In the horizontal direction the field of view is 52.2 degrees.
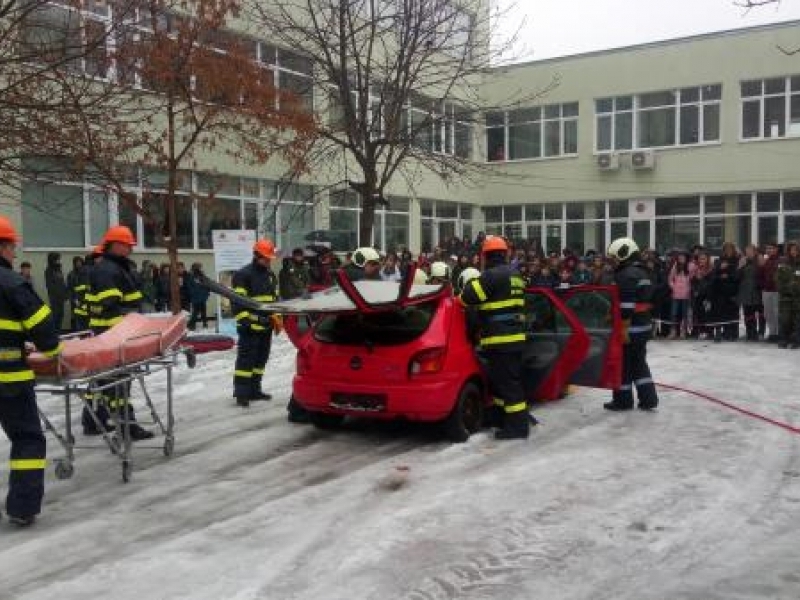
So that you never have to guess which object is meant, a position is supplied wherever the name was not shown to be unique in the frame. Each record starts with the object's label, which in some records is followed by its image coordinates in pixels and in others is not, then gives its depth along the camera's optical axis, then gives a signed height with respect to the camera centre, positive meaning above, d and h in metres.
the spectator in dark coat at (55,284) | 15.99 -0.35
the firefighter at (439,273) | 10.32 -0.12
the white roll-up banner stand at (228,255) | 16.19 +0.20
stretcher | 5.58 -0.72
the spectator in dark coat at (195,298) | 18.55 -0.75
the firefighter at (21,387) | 5.32 -0.79
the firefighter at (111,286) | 7.60 -0.19
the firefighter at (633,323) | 8.88 -0.67
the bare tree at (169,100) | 10.72 +2.66
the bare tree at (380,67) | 16.44 +4.22
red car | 7.22 -0.89
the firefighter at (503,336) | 7.58 -0.68
